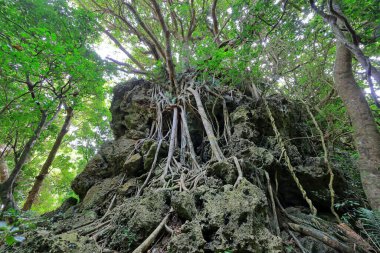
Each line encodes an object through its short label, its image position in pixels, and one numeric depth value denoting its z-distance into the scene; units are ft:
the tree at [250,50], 11.38
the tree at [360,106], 7.84
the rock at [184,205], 7.19
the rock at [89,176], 13.80
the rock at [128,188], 11.44
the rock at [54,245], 6.38
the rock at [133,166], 12.80
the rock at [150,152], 12.55
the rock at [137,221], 7.07
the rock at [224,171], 8.63
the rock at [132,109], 16.81
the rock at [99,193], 11.66
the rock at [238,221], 5.78
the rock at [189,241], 5.72
